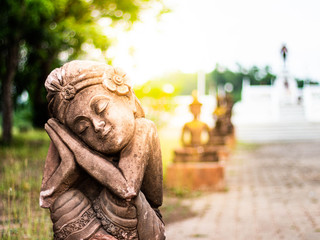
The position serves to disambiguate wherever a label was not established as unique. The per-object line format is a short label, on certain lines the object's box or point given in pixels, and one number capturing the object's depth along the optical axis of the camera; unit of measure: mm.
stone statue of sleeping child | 2303
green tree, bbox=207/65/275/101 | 40531
